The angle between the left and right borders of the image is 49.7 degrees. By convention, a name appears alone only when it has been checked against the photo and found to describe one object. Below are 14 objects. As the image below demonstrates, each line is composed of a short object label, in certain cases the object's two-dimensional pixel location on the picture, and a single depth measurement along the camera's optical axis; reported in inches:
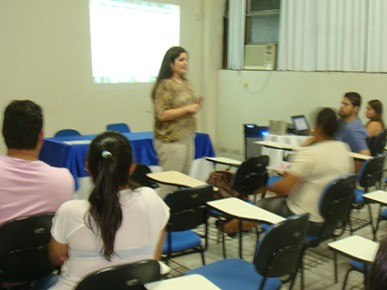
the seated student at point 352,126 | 148.2
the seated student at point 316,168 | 102.3
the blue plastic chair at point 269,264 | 71.5
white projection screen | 214.5
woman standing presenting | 128.0
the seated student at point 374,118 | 173.8
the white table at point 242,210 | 85.4
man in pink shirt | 68.7
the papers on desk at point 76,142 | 148.5
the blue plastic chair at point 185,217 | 90.0
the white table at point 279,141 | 192.4
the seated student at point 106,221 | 57.4
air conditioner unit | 252.4
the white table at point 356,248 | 70.4
